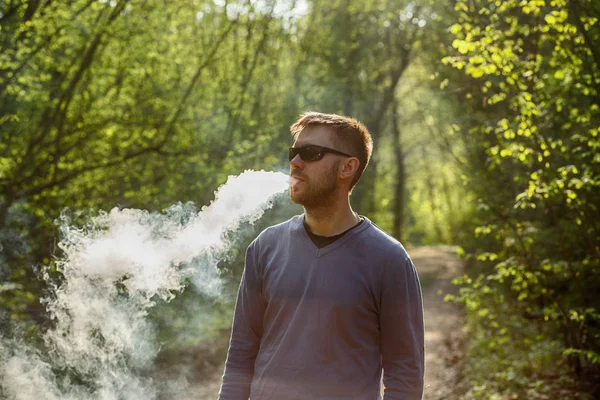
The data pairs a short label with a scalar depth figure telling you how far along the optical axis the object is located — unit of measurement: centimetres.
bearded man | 256
